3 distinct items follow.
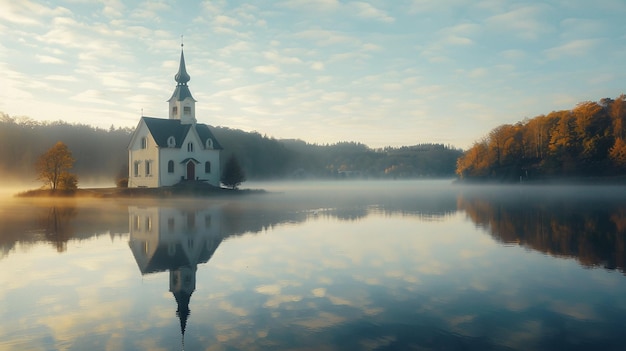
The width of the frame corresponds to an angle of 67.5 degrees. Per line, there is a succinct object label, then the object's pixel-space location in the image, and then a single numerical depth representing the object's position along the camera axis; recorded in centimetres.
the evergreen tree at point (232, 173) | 6639
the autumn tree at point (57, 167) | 6069
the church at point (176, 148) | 6172
